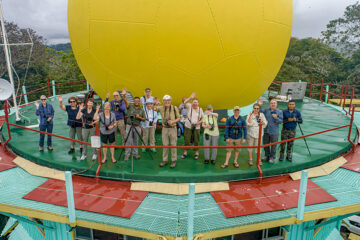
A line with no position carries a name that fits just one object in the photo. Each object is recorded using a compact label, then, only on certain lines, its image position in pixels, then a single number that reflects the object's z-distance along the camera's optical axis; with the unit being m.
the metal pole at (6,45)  8.51
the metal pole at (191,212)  4.16
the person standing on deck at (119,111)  6.50
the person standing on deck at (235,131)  6.07
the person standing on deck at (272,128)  6.30
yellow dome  6.05
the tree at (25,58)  31.89
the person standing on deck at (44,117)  7.07
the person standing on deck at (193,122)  6.48
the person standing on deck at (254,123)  6.25
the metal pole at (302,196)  4.66
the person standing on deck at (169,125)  6.16
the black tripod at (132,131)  6.49
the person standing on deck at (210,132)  6.19
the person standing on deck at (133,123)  6.41
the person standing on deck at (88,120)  6.34
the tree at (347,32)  36.97
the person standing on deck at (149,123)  6.58
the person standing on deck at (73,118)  6.71
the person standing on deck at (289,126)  6.30
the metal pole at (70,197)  4.57
